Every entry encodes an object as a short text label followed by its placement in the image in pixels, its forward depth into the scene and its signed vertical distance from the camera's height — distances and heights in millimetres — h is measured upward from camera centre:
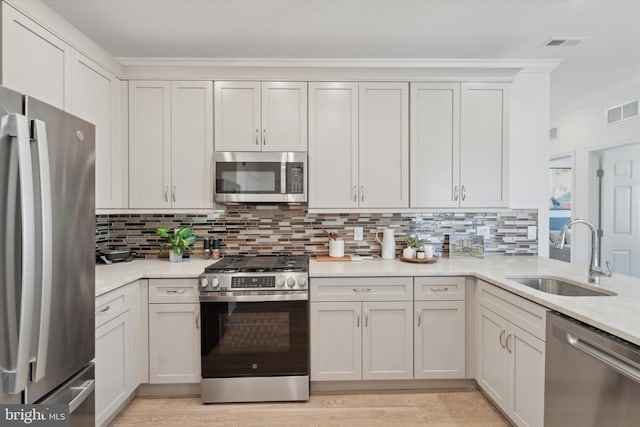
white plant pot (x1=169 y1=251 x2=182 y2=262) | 2877 -401
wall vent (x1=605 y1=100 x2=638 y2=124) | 3569 +1037
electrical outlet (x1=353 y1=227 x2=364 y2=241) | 3156 -219
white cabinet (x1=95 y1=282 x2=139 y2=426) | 2018 -879
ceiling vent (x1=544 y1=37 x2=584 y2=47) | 2535 +1237
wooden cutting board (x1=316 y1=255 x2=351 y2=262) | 2970 -418
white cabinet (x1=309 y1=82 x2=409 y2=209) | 2844 +518
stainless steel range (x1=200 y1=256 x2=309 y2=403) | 2414 -875
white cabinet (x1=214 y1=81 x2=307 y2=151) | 2811 +746
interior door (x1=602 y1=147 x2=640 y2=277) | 4090 +7
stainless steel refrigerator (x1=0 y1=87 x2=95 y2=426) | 1112 -174
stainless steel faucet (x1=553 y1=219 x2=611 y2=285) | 2032 -328
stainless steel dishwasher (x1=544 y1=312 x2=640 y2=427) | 1305 -691
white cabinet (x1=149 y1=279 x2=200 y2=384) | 2469 -827
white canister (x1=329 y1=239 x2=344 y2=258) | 3018 -343
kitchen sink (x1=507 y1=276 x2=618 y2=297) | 2049 -478
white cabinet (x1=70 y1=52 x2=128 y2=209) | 2336 +633
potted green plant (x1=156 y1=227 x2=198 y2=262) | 2867 -269
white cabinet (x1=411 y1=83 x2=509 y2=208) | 2867 +566
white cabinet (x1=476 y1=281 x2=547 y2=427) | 1824 -846
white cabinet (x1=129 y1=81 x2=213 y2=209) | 2805 +504
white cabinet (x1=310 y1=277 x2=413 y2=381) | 2521 -854
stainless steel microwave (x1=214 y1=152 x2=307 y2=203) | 2762 +253
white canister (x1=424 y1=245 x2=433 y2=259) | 2867 -345
